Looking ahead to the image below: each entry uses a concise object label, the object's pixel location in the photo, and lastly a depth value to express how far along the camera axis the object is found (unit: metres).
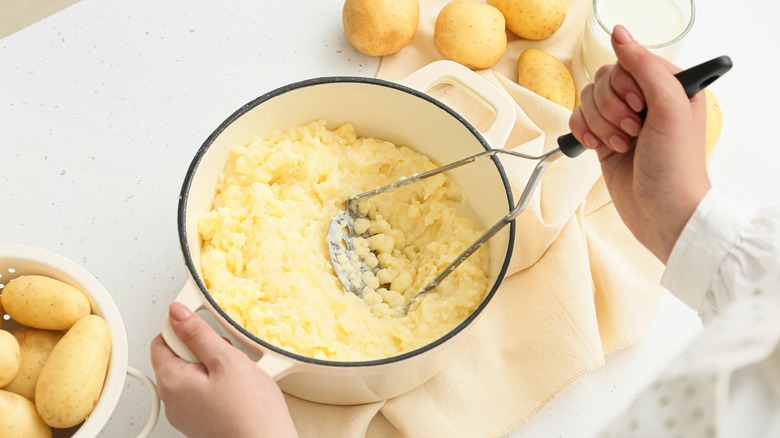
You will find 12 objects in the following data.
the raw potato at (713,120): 0.97
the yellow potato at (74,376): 0.65
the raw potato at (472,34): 0.99
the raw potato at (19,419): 0.65
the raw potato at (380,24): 0.98
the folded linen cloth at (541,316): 0.84
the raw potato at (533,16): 1.02
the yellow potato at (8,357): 0.66
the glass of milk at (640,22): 1.00
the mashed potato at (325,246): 0.78
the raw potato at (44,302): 0.69
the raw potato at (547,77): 1.00
